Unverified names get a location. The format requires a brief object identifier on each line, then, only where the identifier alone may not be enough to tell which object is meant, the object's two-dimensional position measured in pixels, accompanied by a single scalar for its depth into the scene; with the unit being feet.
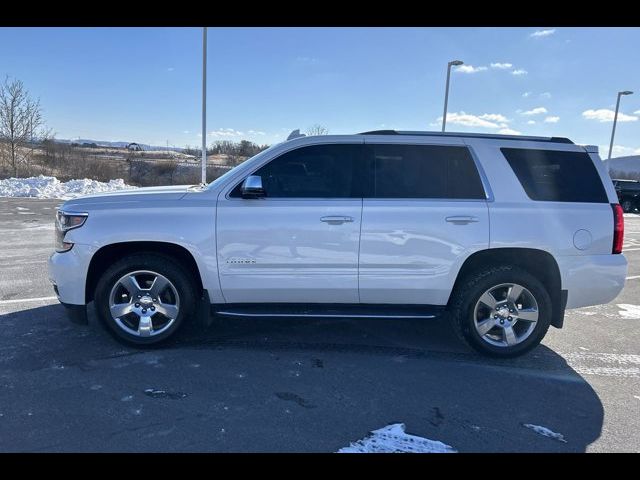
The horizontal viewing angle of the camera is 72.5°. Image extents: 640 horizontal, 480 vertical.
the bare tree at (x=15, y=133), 77.20
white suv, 12.62
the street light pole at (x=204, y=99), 50.78
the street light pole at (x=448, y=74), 67.08
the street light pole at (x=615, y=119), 93.09
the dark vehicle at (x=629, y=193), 77.77
